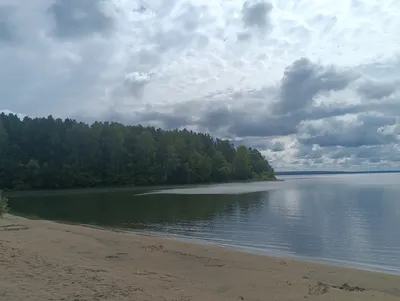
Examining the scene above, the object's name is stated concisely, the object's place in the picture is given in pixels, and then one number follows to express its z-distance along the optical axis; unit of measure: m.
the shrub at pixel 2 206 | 25.00
